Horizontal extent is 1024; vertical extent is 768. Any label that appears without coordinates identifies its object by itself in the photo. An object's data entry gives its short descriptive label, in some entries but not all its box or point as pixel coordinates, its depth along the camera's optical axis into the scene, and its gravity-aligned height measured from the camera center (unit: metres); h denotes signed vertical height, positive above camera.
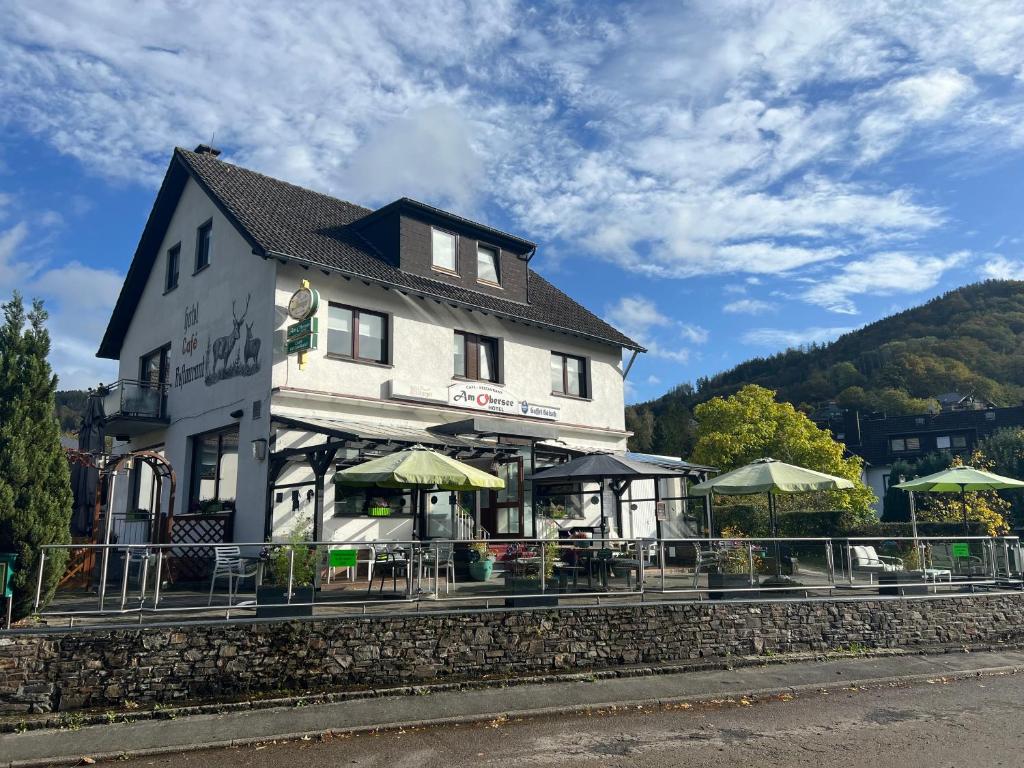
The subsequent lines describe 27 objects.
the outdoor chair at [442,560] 10.85 -0.30
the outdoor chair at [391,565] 10.83 -0.35
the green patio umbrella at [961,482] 17.16 +1.14
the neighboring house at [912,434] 63.19 +8.48
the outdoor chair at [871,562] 13.38 -0.52
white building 15.79 +4.46
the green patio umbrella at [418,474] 11.69 +1.03
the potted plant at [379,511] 14.73 +0.57
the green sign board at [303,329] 15.30 +4.29
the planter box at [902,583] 13.54 -0.88
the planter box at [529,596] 11.10 -0.83
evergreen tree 9.77 +1.14
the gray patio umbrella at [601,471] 15.36 +1.36
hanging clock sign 15.38 +4.85
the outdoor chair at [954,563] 14.33 -0.57
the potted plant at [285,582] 9.85 -0.53
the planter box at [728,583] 12.48 -0.77
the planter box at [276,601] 9.83 -0.79
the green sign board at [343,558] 10.56 -0.24
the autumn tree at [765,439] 36.59 +4.77
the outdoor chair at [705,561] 12.50 -0.41
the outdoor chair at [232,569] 10.37 -0.37
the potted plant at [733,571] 12.51 -0.58
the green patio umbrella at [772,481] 15.24 +1.09
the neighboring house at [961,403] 66.56 +11.93
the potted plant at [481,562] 12.60 -0.39
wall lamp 15.39 +1.86
